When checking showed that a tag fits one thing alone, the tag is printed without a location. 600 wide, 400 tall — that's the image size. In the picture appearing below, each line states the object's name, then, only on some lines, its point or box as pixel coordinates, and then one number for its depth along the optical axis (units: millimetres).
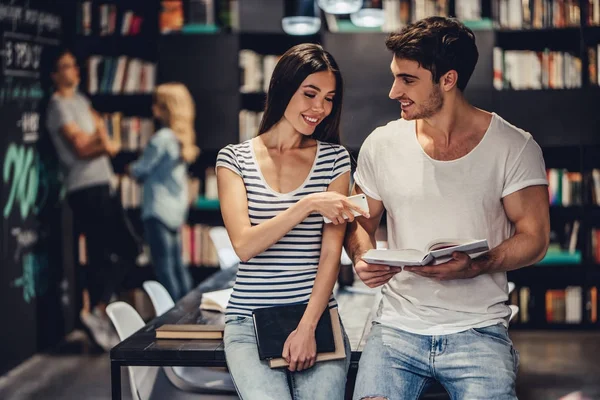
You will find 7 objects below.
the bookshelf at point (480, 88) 5816
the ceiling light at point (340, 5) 4621
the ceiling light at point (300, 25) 5688
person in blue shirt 5502
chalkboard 4844
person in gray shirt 5492
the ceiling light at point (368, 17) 5445
